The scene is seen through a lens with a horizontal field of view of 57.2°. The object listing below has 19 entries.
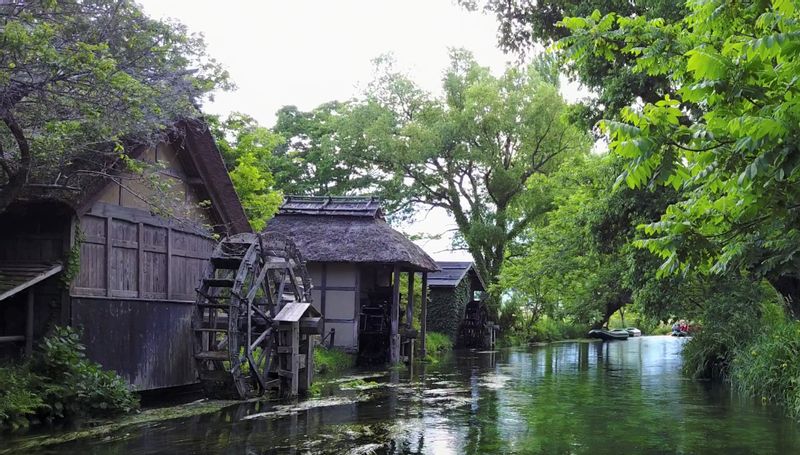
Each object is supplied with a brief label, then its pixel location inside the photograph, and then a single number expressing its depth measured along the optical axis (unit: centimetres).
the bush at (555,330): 4488
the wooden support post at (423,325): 2598
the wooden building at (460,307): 3456
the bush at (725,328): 1714
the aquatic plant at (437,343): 2962
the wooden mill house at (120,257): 1123
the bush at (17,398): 963
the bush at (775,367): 1330
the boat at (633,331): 5846
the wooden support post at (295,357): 1438
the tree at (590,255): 1570
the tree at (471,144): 3675
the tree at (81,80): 827
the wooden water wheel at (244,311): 1348
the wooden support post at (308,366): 1498
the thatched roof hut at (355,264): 2169
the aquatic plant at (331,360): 1933
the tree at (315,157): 3853
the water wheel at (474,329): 3603
